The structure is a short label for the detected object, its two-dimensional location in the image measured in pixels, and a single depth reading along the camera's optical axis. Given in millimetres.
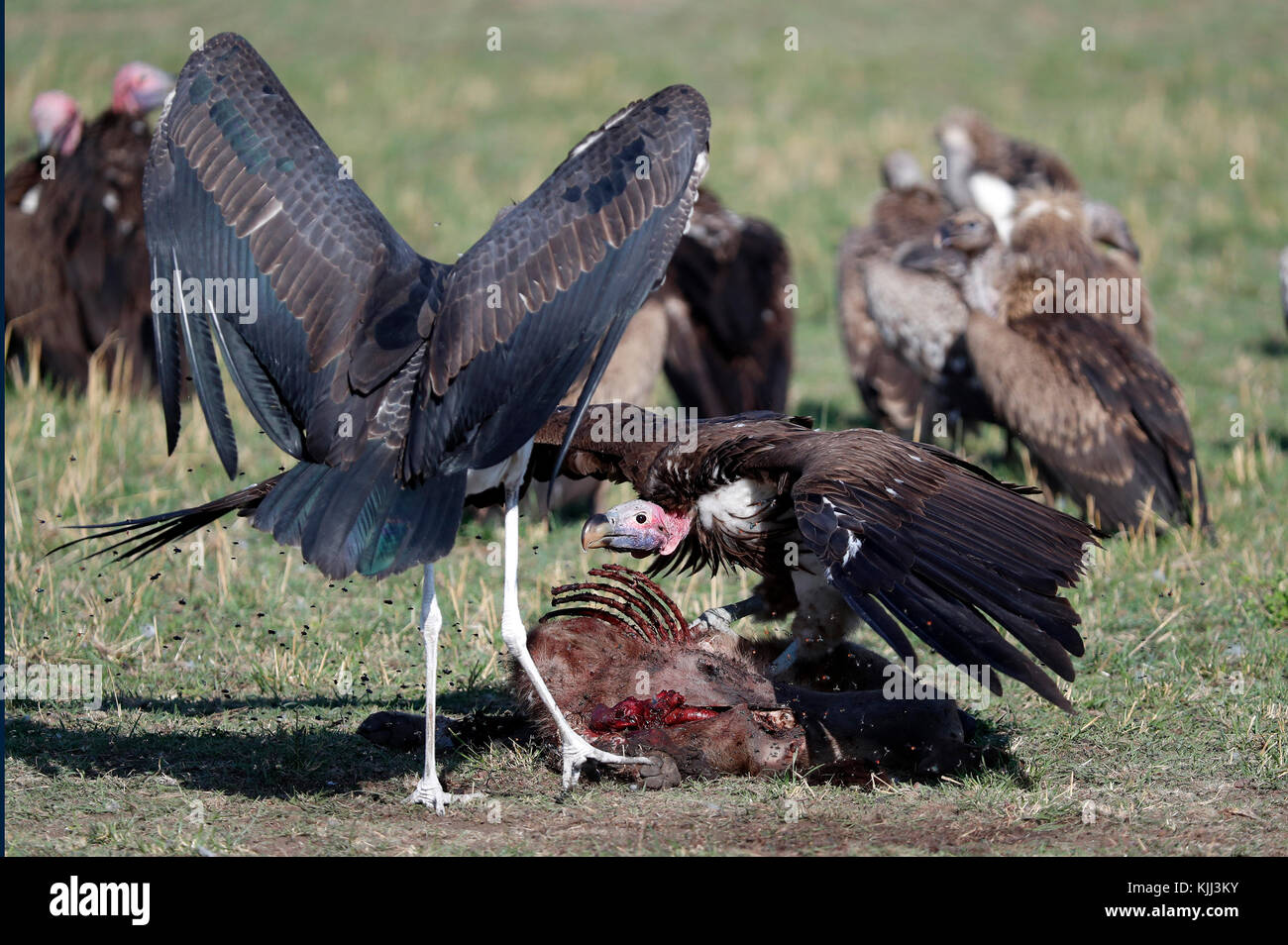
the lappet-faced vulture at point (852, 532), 7652
